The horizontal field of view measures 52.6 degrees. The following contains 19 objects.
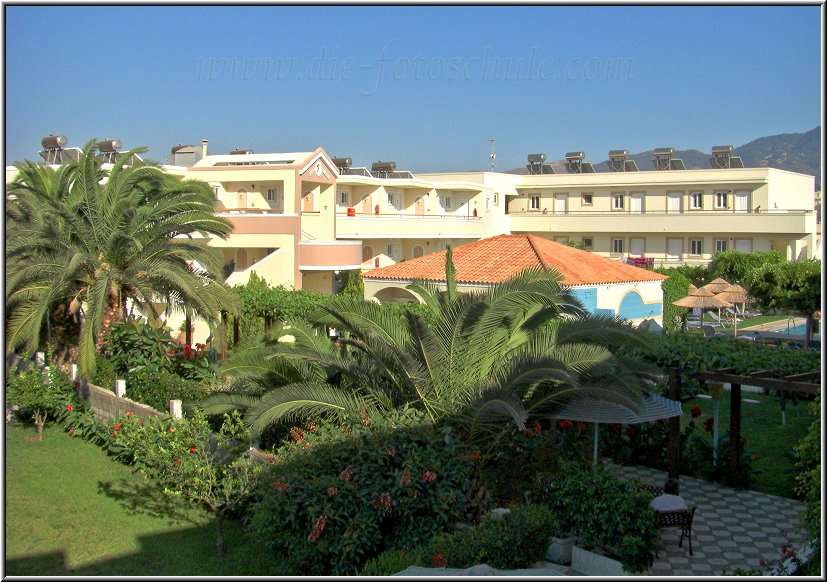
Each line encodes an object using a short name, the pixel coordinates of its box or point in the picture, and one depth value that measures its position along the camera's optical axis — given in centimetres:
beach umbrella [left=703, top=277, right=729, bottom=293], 3338
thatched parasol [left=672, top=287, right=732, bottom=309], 3111
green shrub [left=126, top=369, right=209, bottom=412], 1698
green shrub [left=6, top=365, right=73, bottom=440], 1733
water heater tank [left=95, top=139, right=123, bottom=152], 3756
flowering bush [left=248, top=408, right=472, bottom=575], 1043
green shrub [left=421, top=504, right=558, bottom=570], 955
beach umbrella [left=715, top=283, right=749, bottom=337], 3192
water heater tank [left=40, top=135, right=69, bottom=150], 3870
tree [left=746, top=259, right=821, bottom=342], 3191
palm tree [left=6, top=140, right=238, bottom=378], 1738
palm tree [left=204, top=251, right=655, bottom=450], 1230
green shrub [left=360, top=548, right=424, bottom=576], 959
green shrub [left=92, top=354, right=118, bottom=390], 1845
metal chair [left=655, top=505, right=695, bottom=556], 1086
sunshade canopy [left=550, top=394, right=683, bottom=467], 1247
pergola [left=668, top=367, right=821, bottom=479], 1274
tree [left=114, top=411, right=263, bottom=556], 1236
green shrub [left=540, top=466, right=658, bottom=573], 1002
